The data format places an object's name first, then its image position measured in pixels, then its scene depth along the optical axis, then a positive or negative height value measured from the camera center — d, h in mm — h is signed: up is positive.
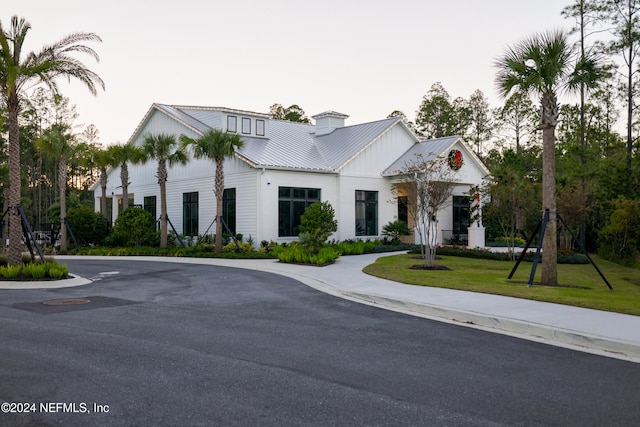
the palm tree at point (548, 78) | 13164 +3806
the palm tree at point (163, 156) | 25703 +3710
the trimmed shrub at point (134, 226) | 26469 +101
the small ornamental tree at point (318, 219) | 22141 +280
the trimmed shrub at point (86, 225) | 28453 +203
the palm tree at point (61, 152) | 26172 +4024
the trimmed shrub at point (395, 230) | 27266 -303
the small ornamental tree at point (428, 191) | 18625 +1241
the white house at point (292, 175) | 24672 +2708
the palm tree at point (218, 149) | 22703 +3478
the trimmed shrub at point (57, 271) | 14438 -1218
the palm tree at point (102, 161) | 28078 +3785
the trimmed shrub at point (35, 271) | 14344 -1179
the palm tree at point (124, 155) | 27672 +3976
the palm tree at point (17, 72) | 14953 +4720
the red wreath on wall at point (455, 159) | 28547 +3653
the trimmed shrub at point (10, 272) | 14422 -1207
